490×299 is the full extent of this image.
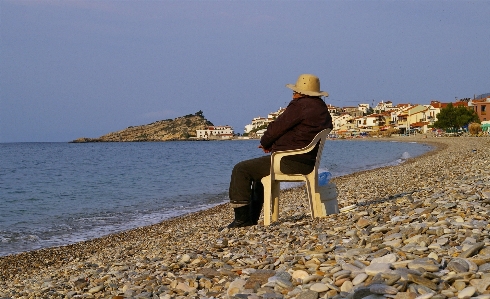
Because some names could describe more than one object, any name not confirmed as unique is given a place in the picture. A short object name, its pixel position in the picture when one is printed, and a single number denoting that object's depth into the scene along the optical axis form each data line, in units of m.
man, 6.68
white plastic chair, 6.73
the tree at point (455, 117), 86.56
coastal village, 97.94
